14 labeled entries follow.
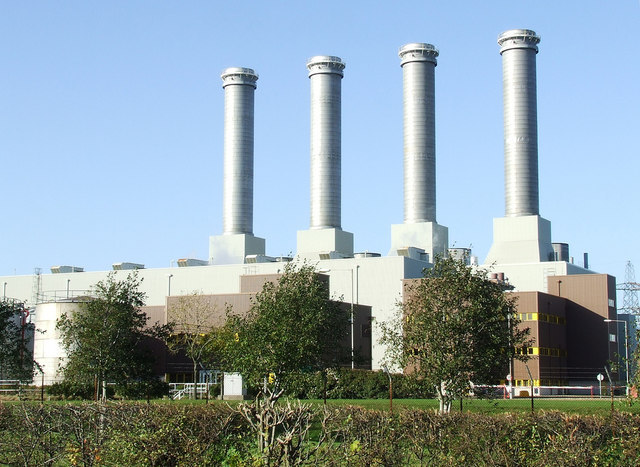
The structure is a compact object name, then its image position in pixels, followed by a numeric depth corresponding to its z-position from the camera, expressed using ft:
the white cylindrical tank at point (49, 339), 286.46
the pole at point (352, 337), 317.87
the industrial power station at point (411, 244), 366.22
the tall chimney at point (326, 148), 418.51
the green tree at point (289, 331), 161.38
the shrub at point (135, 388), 174.77
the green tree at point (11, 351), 196.85
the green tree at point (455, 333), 136.36
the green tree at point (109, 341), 171.94
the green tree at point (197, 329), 260.83
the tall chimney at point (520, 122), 388.16
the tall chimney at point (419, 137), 404.16
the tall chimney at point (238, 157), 438.81
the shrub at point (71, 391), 226.38
